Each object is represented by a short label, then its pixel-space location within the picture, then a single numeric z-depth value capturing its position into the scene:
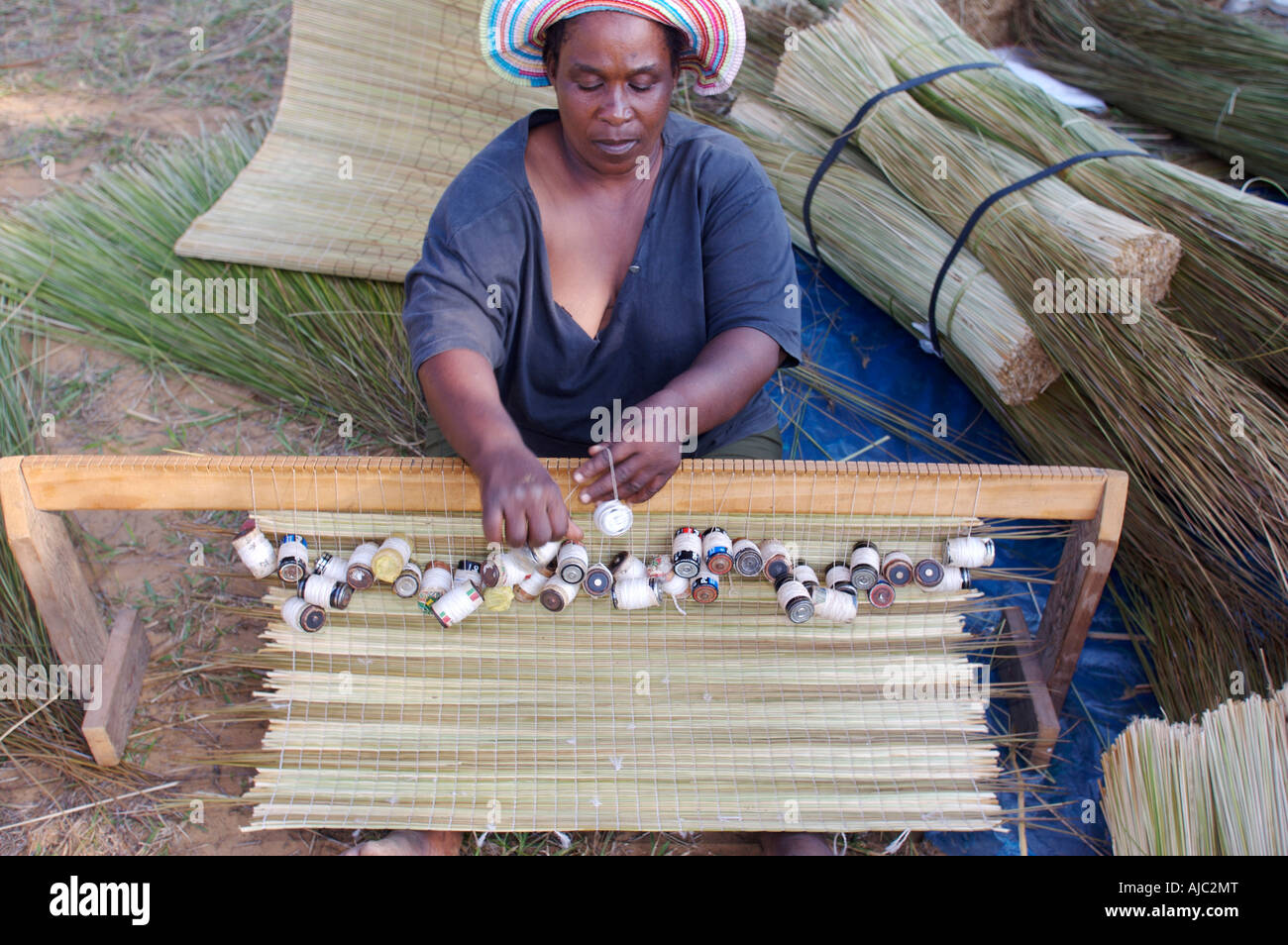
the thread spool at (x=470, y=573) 1.96
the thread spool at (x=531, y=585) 1.97
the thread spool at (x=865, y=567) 1.97
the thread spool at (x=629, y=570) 1.95
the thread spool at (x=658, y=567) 1.96
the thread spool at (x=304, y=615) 1.97
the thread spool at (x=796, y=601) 1.91
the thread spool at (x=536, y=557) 1.88
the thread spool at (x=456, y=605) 1.94
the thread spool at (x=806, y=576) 1.98
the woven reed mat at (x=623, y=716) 1.83
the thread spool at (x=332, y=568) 1.98
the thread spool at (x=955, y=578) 1.99
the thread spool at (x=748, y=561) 1.92
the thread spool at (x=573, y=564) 1.91
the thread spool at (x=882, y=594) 1.96
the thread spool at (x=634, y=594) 1.95
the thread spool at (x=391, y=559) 1.93
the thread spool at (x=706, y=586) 1.94
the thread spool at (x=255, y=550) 1.93
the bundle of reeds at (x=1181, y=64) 3.16
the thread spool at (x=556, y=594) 1.92
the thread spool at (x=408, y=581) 1.95
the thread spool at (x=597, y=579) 1.92
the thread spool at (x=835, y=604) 1.97
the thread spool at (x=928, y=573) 1.96
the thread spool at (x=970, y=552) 1.95
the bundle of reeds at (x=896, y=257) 2.45
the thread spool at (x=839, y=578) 1.98
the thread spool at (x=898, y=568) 1.97
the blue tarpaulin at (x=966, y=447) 2.09
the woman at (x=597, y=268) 1.67
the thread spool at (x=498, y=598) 1.98
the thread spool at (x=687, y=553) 1.91
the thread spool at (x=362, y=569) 1.94
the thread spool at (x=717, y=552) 1.91
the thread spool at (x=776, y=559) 1.95
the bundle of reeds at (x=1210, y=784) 1.60
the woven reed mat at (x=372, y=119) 3.22
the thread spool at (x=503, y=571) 1.91
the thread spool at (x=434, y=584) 1.97
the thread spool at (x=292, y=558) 1.95
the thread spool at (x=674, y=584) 1.96
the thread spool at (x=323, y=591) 1.97
